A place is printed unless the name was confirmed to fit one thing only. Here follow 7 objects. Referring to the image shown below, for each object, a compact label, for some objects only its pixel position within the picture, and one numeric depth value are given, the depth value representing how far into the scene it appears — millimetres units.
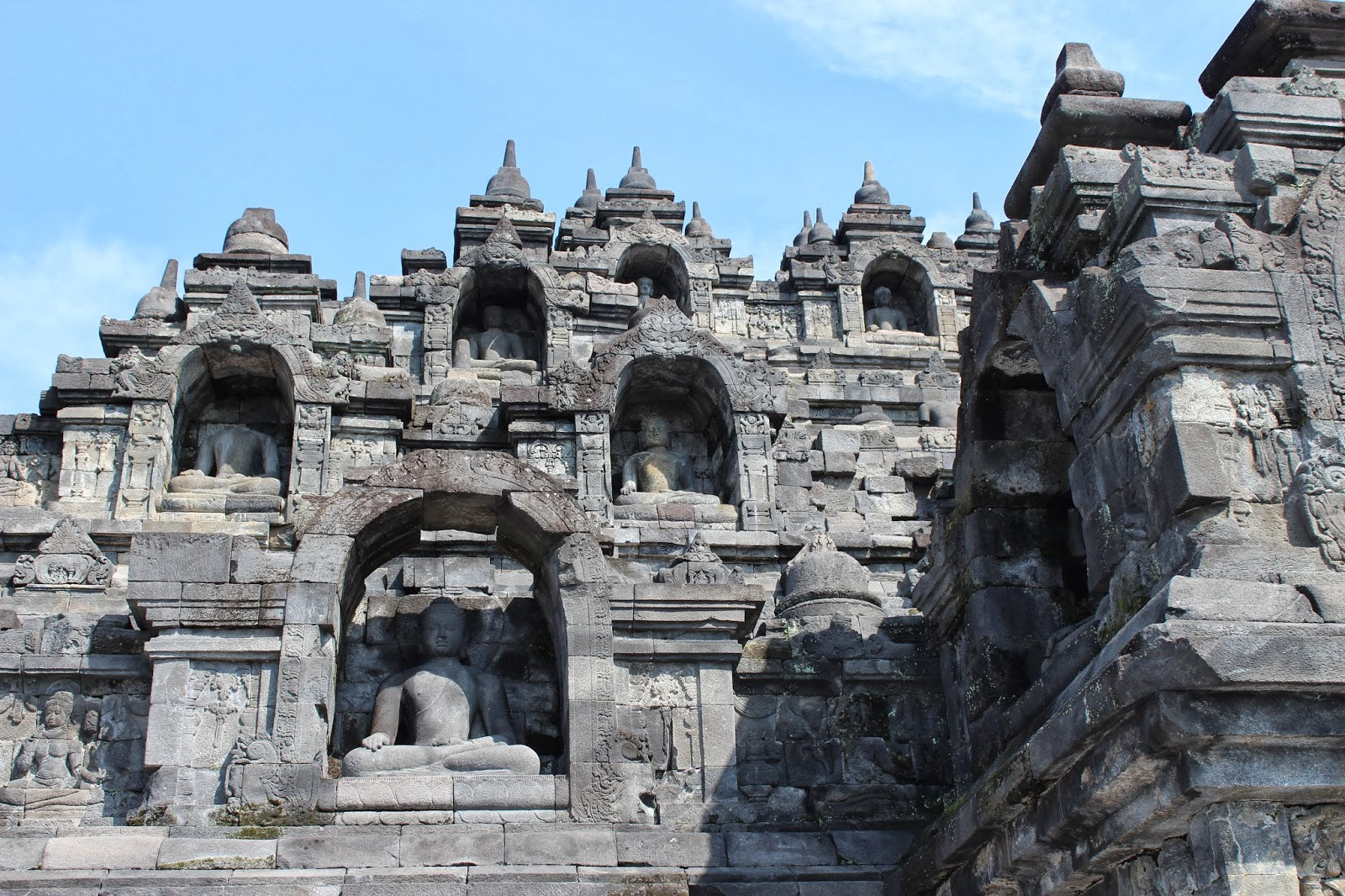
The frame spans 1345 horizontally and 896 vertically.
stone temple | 7668
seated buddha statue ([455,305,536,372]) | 23766
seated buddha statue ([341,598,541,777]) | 10859
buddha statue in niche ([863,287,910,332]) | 27500
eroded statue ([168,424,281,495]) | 18672
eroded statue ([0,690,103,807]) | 10750
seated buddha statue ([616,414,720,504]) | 18172
